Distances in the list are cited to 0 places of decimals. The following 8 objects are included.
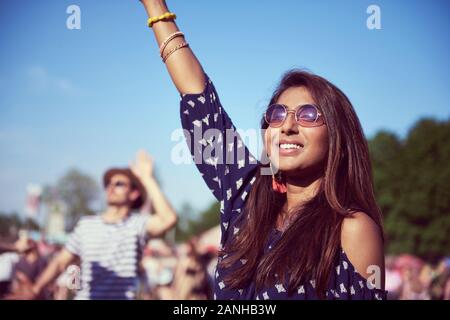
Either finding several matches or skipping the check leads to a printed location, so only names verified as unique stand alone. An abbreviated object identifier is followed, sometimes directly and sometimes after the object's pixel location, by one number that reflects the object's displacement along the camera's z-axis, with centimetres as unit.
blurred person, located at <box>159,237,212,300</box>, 725
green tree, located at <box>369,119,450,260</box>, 3167
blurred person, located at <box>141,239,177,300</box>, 826
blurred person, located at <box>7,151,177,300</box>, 440
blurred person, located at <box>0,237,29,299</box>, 766
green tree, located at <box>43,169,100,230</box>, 4875
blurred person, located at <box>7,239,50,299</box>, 777
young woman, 191
